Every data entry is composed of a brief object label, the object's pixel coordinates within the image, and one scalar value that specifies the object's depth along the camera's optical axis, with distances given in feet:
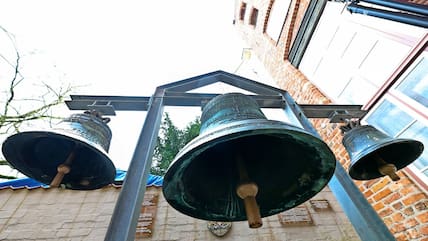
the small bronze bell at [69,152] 4.96
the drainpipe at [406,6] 6.66
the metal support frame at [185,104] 4.05
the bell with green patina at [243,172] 4.61
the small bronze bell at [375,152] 5.49
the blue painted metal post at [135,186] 3.72
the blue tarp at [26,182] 12.22
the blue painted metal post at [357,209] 4.41
